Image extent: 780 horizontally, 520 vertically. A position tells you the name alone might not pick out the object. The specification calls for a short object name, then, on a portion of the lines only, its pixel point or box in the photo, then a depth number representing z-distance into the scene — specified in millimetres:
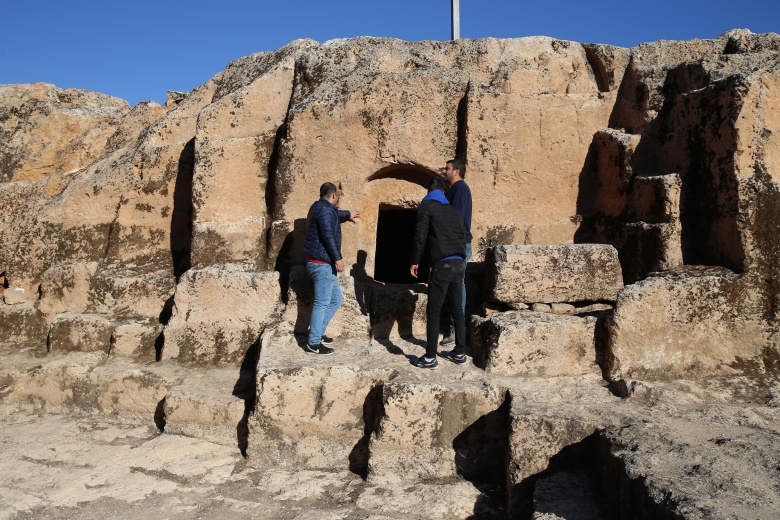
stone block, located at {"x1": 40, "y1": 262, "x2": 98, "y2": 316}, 6754
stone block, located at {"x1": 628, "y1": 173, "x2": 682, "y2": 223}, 5543
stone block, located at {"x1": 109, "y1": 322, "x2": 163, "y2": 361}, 6230
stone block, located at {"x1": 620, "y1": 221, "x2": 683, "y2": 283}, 5500
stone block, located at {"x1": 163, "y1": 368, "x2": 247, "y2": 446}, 5223
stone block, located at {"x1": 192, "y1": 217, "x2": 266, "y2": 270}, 6602
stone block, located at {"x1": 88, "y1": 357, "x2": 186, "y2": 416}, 5711
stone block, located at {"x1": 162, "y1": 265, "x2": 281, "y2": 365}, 5969
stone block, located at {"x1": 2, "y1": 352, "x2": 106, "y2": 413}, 5906
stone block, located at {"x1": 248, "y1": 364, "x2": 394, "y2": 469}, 4855
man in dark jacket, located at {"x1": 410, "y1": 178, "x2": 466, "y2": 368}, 4887
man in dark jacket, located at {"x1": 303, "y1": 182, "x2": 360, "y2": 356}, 5340
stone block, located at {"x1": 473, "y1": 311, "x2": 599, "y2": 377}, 4895
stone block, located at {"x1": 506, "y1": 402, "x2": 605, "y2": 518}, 4023
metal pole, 8828
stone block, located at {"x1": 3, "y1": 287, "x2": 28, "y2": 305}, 6949
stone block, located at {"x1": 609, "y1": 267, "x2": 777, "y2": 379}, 4852
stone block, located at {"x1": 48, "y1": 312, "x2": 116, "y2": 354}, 6312
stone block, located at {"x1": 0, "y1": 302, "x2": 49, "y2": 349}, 6723
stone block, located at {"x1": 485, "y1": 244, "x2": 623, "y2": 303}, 5379
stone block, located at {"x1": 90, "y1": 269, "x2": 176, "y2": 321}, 6676
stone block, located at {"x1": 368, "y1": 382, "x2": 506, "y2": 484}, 4523
